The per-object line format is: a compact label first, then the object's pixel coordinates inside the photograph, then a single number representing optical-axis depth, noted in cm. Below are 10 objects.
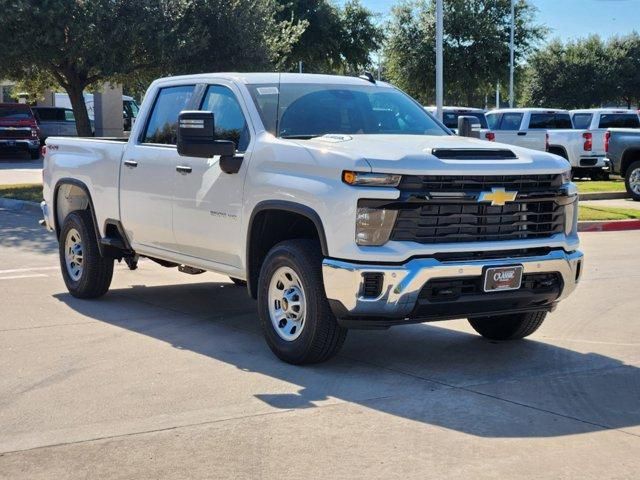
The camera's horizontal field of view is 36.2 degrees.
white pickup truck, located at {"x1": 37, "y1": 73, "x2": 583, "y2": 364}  618
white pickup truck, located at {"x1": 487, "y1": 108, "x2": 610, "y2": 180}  2520
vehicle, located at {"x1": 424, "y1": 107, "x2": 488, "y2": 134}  2725
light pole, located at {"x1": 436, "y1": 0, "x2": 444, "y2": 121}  1848
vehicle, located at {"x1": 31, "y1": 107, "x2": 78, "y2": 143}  4016
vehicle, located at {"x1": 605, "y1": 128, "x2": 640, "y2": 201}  2003
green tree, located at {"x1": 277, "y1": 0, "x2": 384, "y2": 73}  4344
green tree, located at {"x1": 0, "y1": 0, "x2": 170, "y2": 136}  1964
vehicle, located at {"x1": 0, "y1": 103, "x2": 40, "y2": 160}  3425
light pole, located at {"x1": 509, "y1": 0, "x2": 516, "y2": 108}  4369
